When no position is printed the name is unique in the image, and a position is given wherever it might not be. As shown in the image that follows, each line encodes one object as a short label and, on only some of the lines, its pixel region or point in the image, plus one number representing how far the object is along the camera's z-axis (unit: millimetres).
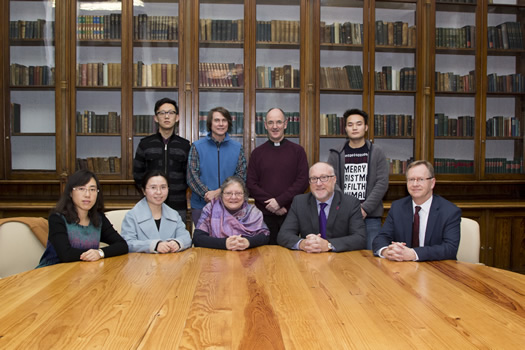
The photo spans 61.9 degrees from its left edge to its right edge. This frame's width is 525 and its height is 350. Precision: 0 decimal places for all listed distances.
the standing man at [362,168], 3064
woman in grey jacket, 2416
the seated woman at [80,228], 2111
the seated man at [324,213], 2490
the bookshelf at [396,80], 4391
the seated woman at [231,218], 2498
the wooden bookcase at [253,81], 4191
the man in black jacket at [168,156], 3203
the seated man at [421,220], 2189
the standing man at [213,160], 3148
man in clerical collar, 3051
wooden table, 1133
